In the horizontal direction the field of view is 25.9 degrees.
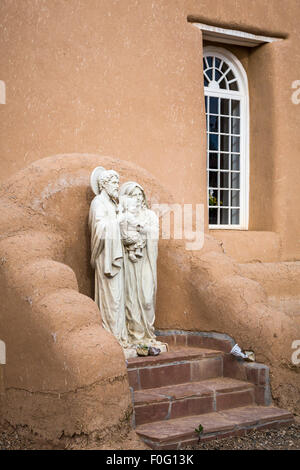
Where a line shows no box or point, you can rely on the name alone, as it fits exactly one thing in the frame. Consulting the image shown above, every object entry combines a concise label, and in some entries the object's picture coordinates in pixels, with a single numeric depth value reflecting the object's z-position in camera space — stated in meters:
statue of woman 7.44
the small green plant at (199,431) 6.08
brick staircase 6.20
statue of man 7.13
